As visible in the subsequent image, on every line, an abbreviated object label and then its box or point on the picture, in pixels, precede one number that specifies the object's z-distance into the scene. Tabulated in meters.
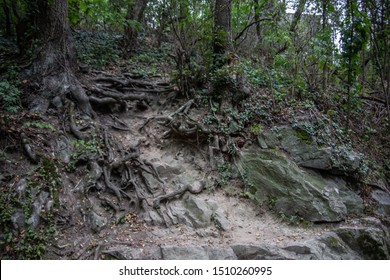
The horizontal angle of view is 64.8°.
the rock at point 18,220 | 4.40
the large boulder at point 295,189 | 5.83
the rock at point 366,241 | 5.49
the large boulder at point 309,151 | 6.43
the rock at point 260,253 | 4.89
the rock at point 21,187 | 4.71
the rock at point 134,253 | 4.54
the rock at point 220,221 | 5.49
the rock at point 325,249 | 5.02
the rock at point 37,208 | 4.53
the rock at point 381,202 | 6.34
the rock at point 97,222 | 4.97
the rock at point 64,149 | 5.61
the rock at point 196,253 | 4.69
